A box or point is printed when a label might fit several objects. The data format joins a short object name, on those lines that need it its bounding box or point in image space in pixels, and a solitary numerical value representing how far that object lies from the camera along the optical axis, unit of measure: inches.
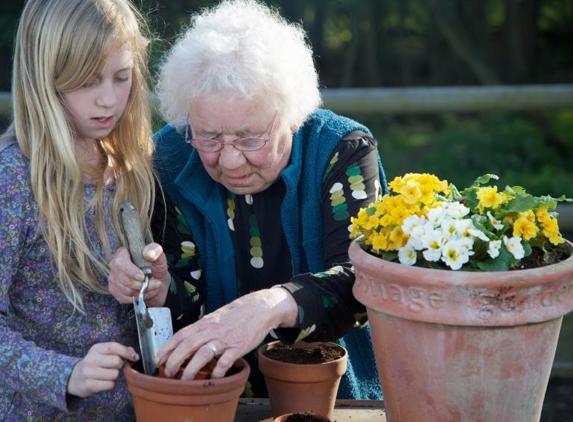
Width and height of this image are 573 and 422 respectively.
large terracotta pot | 87.0
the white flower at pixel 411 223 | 89.9
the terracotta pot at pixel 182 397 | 86.2
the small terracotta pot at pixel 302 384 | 94.0
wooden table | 97.8
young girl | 94.5
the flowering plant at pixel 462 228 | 88.5
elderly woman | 97.6
